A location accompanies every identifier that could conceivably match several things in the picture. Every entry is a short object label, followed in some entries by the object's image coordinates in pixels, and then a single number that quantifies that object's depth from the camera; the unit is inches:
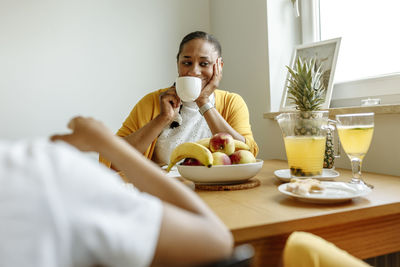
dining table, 26.6
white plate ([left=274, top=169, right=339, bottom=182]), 40.5
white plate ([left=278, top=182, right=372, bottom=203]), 30.0
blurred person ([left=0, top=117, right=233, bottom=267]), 13.7
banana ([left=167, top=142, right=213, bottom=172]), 38.0
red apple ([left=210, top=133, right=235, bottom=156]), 41.3
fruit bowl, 38.1
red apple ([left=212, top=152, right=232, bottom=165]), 39.1
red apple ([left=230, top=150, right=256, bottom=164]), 39.9
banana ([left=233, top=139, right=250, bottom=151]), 45.4
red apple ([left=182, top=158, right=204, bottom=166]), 40.3
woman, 64.9
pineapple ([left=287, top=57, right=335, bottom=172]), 45.2
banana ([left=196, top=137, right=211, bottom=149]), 44.3
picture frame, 65.7
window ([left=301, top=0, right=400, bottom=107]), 59.4
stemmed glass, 37.9
